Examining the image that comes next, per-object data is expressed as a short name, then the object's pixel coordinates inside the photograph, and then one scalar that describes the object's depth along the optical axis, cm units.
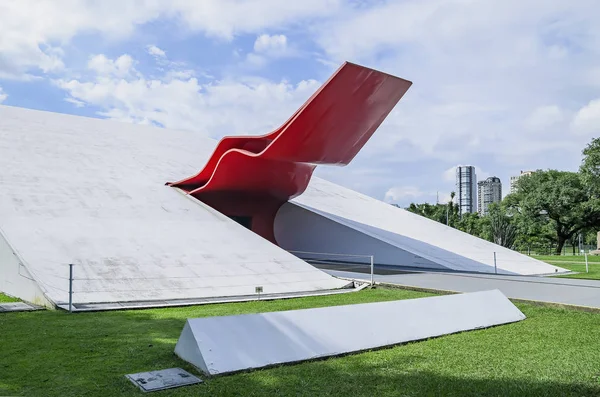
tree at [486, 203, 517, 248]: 3588
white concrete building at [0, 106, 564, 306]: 844
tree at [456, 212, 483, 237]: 5025
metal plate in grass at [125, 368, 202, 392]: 369
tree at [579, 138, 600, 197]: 2689
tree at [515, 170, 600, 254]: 3341
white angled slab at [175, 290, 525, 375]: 420
